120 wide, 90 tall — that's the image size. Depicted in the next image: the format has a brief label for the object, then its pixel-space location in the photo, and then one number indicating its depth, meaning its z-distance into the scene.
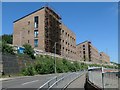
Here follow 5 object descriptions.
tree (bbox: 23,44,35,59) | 23.29
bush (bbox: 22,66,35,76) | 19.62
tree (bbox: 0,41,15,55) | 18.66
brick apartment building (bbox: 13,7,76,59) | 33.00
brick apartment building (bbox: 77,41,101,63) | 58.19
